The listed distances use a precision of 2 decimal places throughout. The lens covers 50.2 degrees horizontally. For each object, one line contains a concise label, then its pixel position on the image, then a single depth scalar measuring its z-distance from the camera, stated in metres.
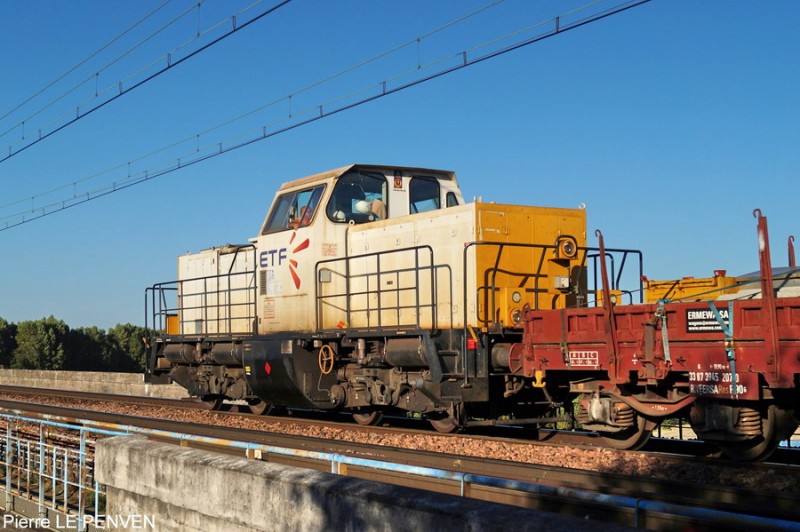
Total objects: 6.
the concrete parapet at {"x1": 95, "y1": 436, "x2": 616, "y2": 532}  4.48
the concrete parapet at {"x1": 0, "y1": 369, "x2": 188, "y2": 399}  27.16
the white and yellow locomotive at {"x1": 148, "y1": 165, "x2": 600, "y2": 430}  11.92
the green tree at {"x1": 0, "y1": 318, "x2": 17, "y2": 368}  90.03
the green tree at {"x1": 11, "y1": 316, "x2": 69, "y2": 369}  86.00
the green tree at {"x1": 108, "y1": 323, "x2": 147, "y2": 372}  102.38
